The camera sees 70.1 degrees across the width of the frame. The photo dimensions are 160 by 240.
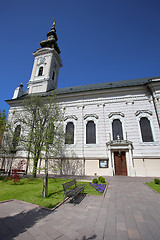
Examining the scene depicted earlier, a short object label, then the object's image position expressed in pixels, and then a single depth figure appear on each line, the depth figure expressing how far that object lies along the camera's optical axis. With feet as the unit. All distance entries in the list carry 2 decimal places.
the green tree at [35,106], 46.44
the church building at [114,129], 49.49
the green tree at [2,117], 29.02
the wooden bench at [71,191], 20.63
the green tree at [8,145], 49.75
